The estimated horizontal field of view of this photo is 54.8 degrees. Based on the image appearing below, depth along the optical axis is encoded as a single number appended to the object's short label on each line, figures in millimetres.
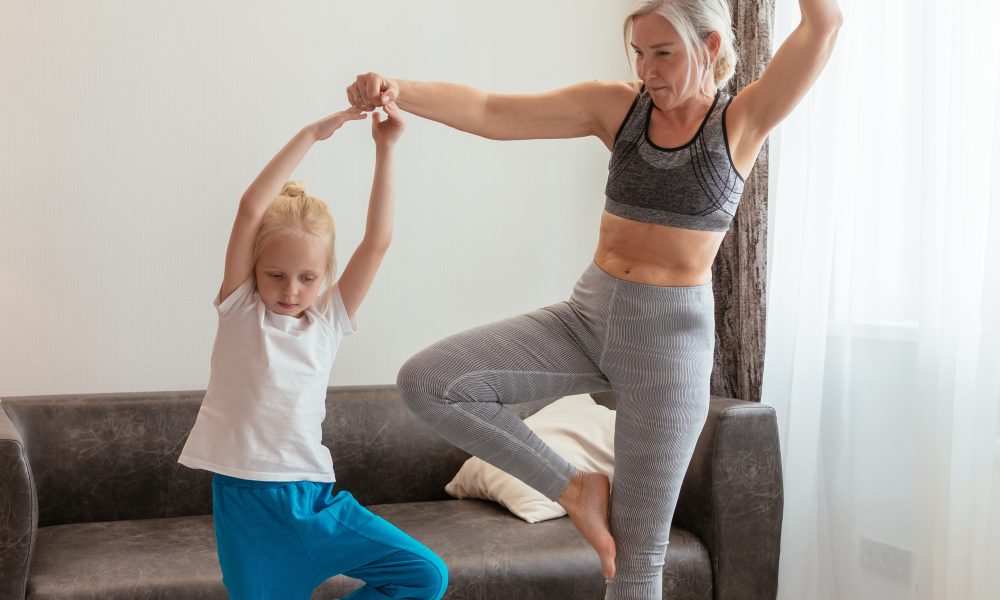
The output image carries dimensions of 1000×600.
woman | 1750
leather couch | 2305
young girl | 1728
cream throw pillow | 2648
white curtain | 2320
